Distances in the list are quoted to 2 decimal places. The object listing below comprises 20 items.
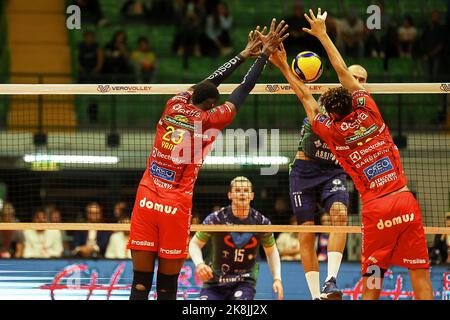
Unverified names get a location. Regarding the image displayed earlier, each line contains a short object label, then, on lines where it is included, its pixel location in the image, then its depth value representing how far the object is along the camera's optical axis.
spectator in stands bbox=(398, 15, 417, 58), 21.44
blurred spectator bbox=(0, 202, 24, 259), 16.22
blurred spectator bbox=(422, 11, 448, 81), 20.98
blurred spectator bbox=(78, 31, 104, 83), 20.69
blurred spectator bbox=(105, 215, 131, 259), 15.92
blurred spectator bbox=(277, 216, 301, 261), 15.85
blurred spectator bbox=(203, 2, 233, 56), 21.62
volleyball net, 16.72
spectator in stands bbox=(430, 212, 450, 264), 14.39
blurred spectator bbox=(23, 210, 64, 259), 16.25
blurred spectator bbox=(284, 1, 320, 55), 20.89
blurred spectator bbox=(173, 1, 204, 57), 21.72
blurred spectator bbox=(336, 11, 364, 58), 20.89
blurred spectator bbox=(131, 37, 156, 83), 20.61
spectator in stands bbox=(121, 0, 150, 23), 22.59
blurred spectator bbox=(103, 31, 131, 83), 20.72
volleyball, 10.70
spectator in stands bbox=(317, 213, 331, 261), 16.02
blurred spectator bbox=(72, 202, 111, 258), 15.78
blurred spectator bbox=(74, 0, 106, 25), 22.27
